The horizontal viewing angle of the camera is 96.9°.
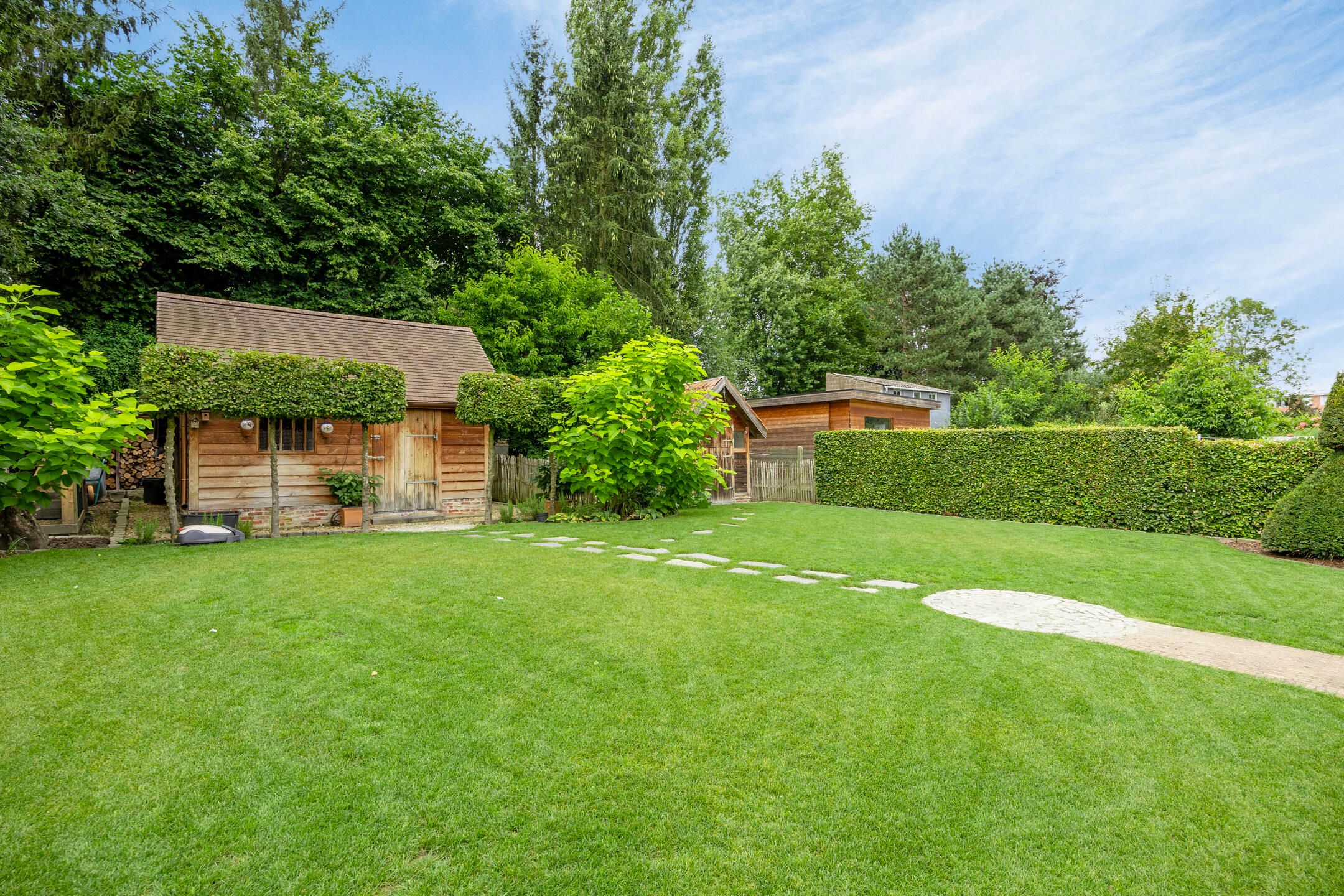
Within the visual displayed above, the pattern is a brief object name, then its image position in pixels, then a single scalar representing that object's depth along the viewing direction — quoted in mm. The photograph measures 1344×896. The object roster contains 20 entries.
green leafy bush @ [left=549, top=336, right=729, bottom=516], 10570
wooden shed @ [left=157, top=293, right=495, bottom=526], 10445
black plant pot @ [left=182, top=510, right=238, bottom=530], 8828
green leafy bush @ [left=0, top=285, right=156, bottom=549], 5773
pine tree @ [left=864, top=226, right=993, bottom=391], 32406
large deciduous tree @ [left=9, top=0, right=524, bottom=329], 14469
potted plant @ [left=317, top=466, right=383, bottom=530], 10742
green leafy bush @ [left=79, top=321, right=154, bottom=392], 14469
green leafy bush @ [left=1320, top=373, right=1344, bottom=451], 7824
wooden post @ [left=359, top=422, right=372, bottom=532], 10312
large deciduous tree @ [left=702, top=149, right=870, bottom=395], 25859
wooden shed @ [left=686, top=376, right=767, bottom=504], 16469
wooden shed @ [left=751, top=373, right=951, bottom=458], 18891
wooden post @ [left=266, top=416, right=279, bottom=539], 8984
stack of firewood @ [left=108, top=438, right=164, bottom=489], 15562
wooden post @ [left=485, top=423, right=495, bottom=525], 11172
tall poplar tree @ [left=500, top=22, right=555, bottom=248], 23719
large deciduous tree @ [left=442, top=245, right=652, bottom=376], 17844
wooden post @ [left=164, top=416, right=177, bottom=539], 8008
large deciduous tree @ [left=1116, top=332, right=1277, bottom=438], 13367
